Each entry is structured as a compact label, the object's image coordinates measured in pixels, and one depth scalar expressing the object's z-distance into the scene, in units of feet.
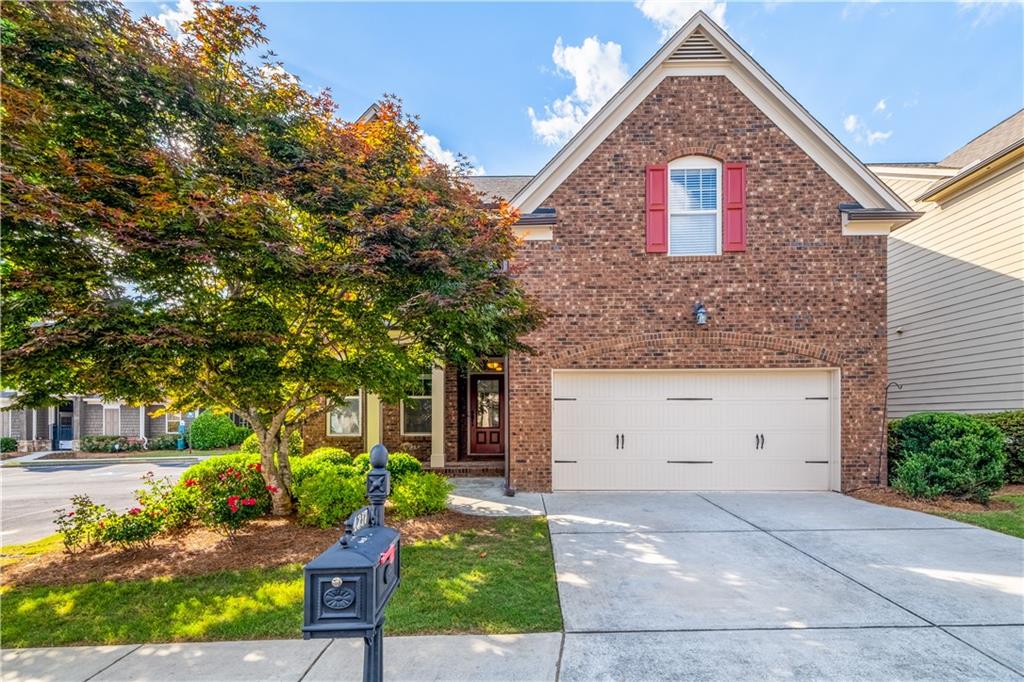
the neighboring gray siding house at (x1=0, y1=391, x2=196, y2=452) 62.75
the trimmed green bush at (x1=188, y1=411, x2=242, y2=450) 57.82
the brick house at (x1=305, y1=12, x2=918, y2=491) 27.07
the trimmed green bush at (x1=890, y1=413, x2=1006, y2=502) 23.40
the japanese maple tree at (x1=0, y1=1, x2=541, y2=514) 13.55
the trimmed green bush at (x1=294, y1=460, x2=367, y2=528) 19.51
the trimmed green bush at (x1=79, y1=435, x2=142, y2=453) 58.18
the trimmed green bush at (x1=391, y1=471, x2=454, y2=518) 21.30
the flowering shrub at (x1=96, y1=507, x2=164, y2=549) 17.35
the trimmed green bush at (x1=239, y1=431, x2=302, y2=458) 33.71
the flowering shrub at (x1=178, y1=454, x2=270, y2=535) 19.24
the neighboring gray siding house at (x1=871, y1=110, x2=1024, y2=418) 29.71
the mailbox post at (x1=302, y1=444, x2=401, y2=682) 6.02
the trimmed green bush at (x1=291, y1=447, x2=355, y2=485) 22.33
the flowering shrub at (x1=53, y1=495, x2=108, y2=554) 17.58
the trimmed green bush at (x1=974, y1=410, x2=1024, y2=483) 27.20
